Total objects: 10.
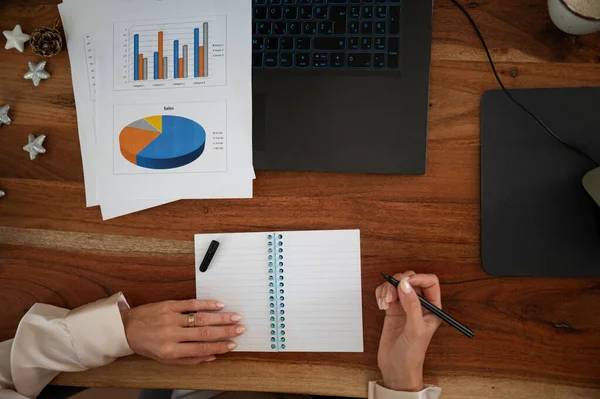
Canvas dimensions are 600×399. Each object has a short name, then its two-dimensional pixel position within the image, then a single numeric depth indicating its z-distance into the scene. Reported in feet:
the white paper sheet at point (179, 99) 2.75
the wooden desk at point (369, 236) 2.57
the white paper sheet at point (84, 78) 2.90
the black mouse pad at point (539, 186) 2.50
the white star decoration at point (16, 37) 2.92
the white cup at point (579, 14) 2.32
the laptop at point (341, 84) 2.61
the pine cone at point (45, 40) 2.86
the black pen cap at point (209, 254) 2.76
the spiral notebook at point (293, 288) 2.69
